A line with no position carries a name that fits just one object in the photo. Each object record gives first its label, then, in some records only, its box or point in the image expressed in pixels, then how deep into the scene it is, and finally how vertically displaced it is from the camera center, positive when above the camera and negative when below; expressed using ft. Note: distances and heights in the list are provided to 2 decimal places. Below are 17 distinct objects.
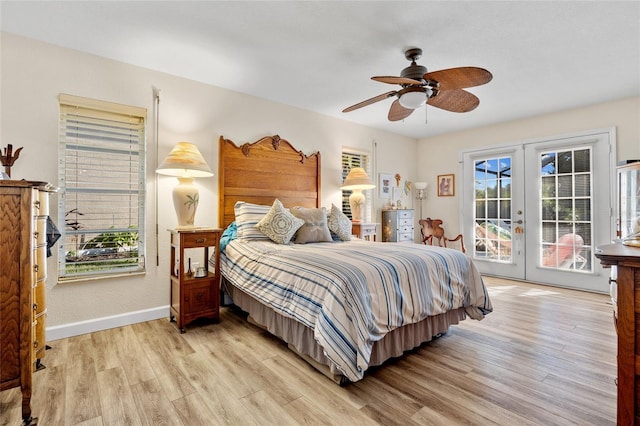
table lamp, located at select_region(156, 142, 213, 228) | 9.26 +1.32
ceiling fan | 7.02 +3.28
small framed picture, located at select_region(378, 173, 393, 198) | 17.28 +1.71
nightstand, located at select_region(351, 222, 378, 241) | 14.20 -0.72
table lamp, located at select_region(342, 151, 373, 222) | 15.89 +2.43
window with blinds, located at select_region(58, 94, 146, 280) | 8.81 +0.77
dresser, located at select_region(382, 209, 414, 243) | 16.46 -0.58
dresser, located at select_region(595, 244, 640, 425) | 3.76 -1.48
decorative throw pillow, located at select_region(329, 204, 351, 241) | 11.34 -0.40
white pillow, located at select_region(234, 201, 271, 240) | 10.37 -0.16
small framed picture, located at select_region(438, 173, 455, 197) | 18.15 +1.77
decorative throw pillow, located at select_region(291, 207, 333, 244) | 10.47 -0.44
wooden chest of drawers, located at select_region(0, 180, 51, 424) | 4.91 -1.20
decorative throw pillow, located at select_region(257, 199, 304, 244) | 10.04 -0.33
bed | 5.95 -1.61
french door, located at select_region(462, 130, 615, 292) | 13.28 +0.36
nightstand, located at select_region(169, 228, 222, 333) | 9.01 -2.19
